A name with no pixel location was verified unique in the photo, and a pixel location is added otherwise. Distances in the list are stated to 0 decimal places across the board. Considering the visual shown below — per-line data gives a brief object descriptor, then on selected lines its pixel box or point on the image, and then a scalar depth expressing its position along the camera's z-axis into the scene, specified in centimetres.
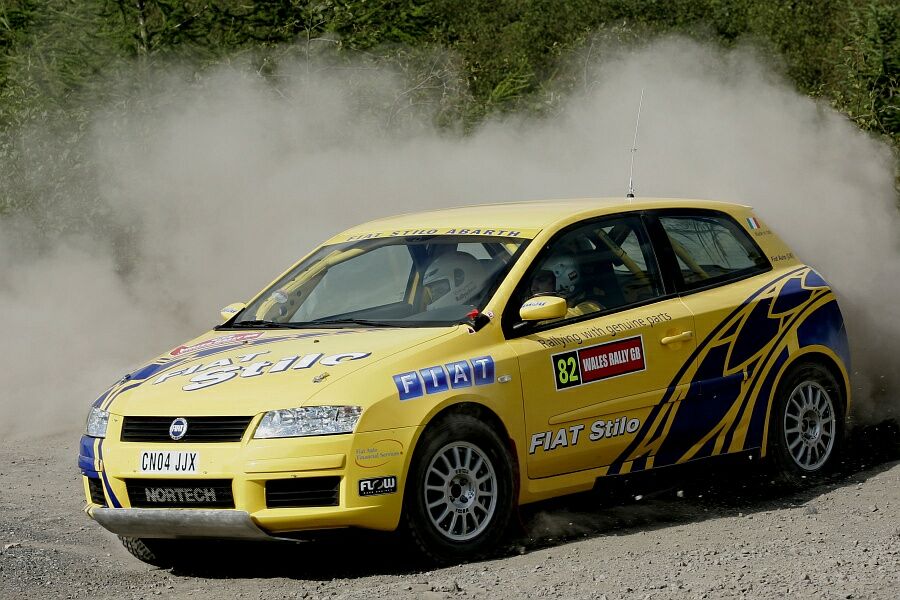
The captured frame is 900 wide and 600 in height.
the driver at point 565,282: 1487
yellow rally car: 1285
